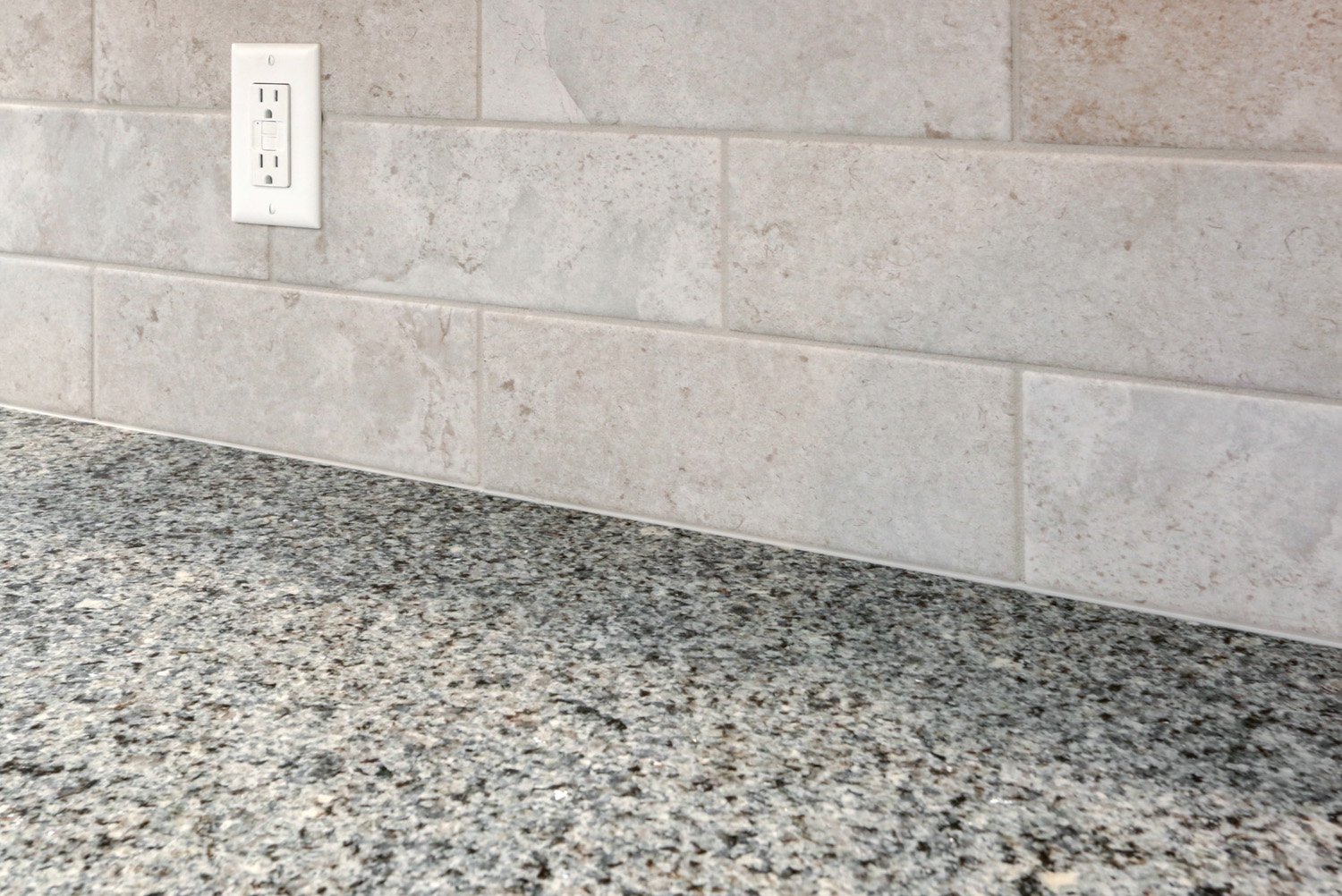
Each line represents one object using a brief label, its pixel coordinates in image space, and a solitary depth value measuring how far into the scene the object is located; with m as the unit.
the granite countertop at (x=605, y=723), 0.54
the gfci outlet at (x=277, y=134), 1.13
